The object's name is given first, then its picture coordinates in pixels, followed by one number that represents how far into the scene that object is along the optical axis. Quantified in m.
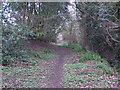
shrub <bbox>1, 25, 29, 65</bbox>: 5.98
